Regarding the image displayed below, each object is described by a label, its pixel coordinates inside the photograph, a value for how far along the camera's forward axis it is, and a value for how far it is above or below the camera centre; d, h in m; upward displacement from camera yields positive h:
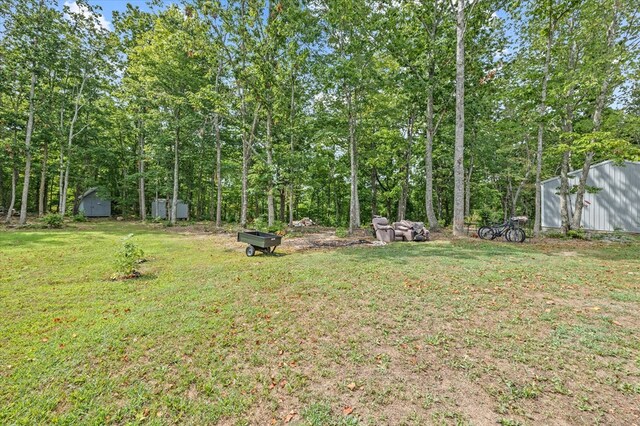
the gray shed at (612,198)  14.60 +1.44
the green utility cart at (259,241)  8.57 -0.81
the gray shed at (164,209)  25.66 +0.48
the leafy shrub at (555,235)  11.93 -0.56
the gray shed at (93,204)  25.45 +0.76
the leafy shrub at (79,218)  20.25 -0.44
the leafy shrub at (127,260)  6.27 -1.08
